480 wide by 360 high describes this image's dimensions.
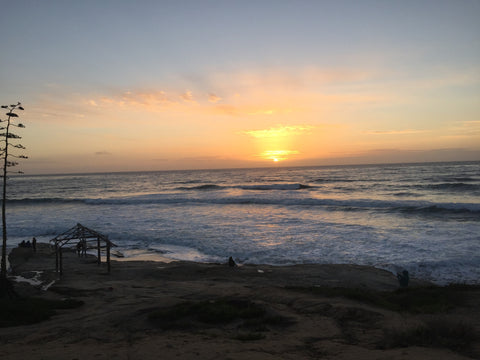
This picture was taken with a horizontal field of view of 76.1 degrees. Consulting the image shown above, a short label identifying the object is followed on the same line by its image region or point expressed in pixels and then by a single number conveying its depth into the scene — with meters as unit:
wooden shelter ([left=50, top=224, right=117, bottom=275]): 16.38
